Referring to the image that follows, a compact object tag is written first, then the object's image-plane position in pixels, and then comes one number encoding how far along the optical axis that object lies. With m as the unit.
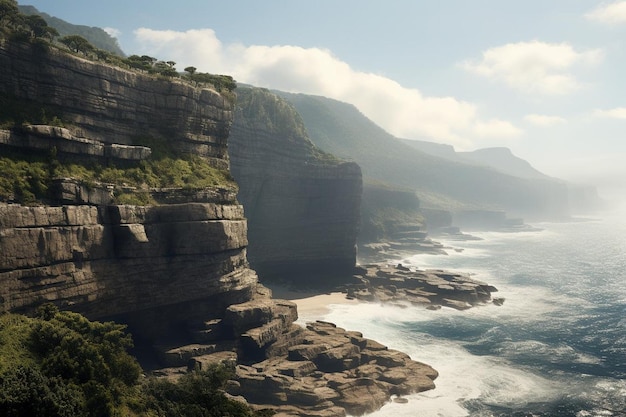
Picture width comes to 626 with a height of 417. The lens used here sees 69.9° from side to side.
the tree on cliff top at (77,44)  59.28
